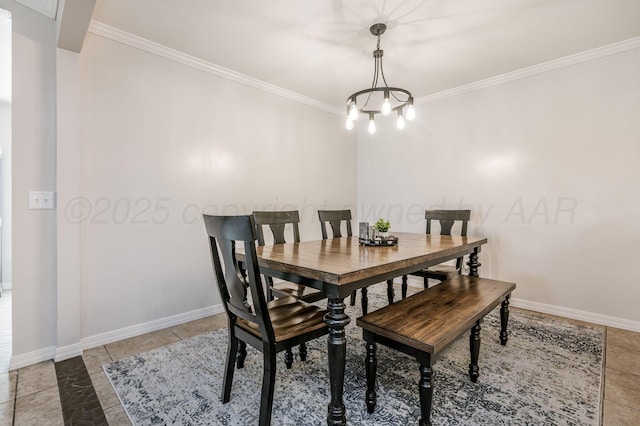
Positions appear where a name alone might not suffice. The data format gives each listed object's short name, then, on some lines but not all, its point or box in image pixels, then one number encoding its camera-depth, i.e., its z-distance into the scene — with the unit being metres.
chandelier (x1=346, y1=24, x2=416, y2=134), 2.17
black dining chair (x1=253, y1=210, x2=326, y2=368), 2.14
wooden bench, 1.35
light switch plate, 2.05
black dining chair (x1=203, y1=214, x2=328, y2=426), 1.34
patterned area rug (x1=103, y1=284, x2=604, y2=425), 1.53
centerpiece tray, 2.18
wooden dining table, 1.35
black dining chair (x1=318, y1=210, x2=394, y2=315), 2.87
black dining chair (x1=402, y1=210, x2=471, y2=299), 2.76
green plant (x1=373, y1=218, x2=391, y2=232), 2.33
